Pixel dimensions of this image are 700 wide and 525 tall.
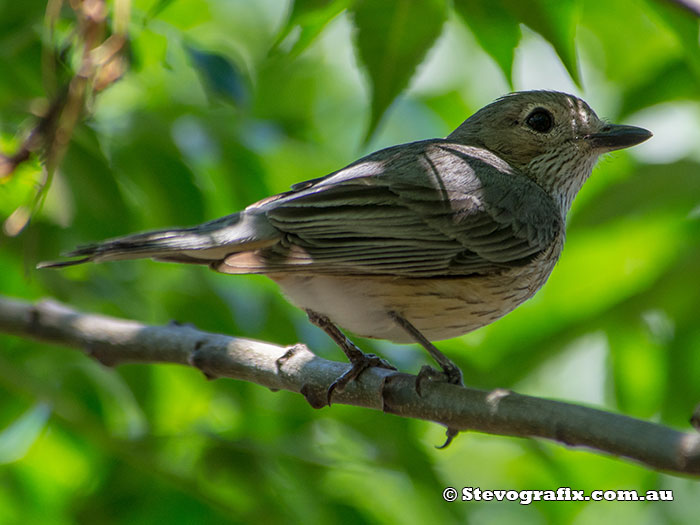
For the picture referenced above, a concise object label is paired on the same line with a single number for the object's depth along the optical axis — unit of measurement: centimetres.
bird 593
